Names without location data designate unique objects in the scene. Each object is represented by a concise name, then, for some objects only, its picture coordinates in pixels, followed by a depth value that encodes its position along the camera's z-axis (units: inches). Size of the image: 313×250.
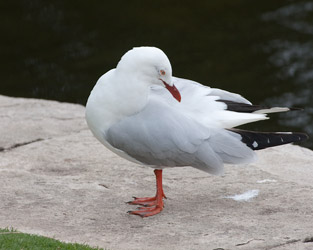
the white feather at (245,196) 401.4
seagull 360.5
